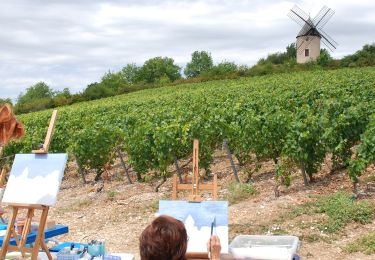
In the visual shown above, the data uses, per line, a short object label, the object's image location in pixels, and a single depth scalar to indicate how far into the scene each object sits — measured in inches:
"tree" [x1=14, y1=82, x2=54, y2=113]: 3612.5
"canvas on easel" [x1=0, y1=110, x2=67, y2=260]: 200.8
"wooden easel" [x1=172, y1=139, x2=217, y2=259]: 201.8
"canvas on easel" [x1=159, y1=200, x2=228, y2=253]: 192.1
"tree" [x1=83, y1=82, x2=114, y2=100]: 1958.7
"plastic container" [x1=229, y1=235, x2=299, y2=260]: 172.6
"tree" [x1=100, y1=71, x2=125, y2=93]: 2755.4
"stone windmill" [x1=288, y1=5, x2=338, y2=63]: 2039.2
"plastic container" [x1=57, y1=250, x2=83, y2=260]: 194.4
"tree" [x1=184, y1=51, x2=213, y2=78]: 3656.5
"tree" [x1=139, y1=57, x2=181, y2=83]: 3275.1
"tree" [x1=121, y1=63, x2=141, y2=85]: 3432.6
